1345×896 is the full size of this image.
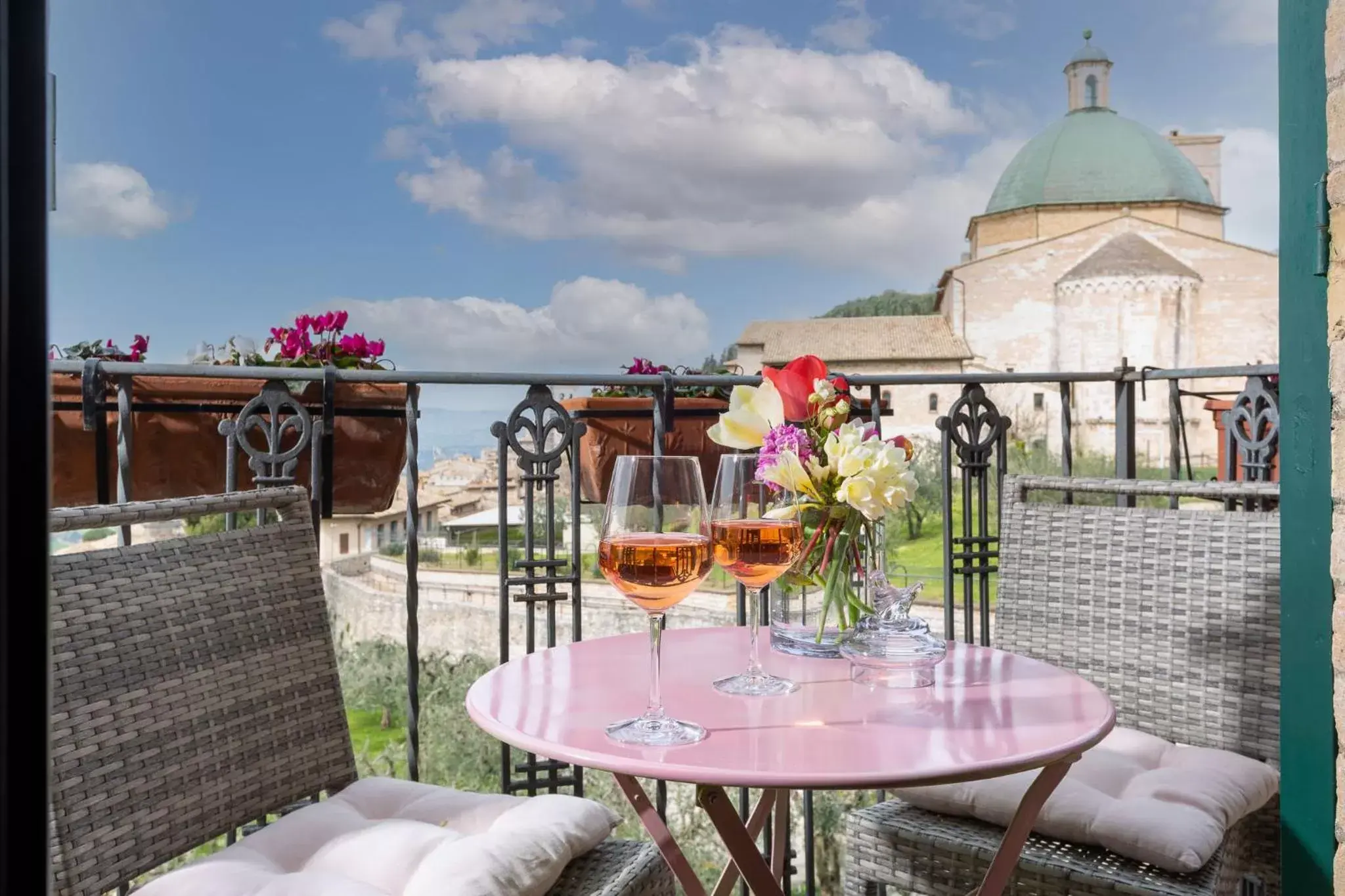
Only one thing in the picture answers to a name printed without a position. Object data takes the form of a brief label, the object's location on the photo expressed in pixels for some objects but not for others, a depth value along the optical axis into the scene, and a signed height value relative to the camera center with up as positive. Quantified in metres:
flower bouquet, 0.97 -0.03
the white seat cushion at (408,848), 0.96 -0.42
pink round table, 0.75 -0.24
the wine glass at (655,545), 0.84 -0.09
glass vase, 1.00 -0.12
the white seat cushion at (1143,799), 1.13 -0.43
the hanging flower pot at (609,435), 2.41 +0.02
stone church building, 26.12 +3.33
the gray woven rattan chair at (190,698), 0.96 -0.27
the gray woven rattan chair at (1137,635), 1.25 -0.29
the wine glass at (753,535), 0.93 -0.08
